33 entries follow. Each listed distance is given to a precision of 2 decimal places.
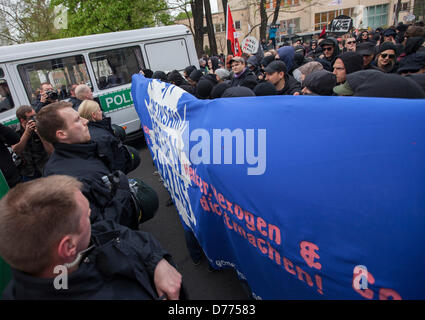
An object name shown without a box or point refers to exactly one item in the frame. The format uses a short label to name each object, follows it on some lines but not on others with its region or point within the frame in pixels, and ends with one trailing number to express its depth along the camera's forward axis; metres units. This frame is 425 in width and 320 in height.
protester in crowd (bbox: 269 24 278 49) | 15.51
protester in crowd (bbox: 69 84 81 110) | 4.81
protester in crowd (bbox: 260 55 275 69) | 6.57
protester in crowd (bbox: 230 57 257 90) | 4.25
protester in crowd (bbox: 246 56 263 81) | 7.29
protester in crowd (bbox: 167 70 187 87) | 4.89
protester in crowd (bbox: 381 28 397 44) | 9.14
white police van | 5.31
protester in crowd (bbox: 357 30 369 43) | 11.10
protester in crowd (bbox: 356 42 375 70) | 4.04
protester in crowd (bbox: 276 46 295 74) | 5.84
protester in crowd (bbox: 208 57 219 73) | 9.77
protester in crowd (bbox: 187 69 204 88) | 5.30
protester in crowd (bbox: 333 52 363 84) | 3.17
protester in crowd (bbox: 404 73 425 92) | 2.13
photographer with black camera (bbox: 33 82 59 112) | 4.86
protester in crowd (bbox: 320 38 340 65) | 5.09
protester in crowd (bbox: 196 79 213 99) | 3.79
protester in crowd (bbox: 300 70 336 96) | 2.24
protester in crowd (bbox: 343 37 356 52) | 6.30
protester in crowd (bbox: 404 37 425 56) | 4.19
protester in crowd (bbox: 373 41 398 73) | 3.76
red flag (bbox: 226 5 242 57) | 7.19
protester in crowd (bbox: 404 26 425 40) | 4.78
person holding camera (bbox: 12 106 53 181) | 3.44
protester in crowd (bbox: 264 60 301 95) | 3.56
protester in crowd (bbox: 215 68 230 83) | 5.23
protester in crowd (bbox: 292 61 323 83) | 3.72
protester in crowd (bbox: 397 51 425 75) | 3.59
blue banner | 0.97
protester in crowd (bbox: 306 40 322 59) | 8.37
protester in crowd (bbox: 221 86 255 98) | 2.48
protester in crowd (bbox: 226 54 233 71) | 7.98
